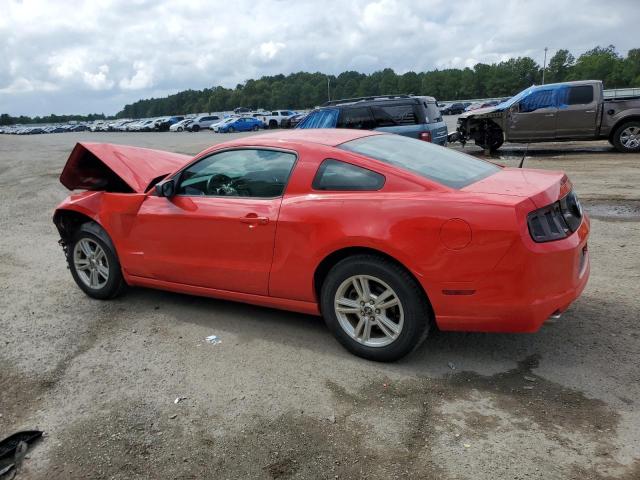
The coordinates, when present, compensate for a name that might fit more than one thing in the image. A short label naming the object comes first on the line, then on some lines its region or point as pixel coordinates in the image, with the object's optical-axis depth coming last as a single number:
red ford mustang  3.25
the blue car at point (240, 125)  46.49
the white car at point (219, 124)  47.16
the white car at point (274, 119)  47.62
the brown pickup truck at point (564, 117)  13.89
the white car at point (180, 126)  56.78
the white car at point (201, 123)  55.09
